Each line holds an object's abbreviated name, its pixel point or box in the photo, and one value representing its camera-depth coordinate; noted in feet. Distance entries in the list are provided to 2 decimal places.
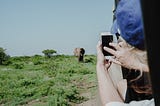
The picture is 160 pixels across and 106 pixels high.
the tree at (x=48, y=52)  105.50
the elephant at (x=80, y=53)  81.15
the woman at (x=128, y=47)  3.20
